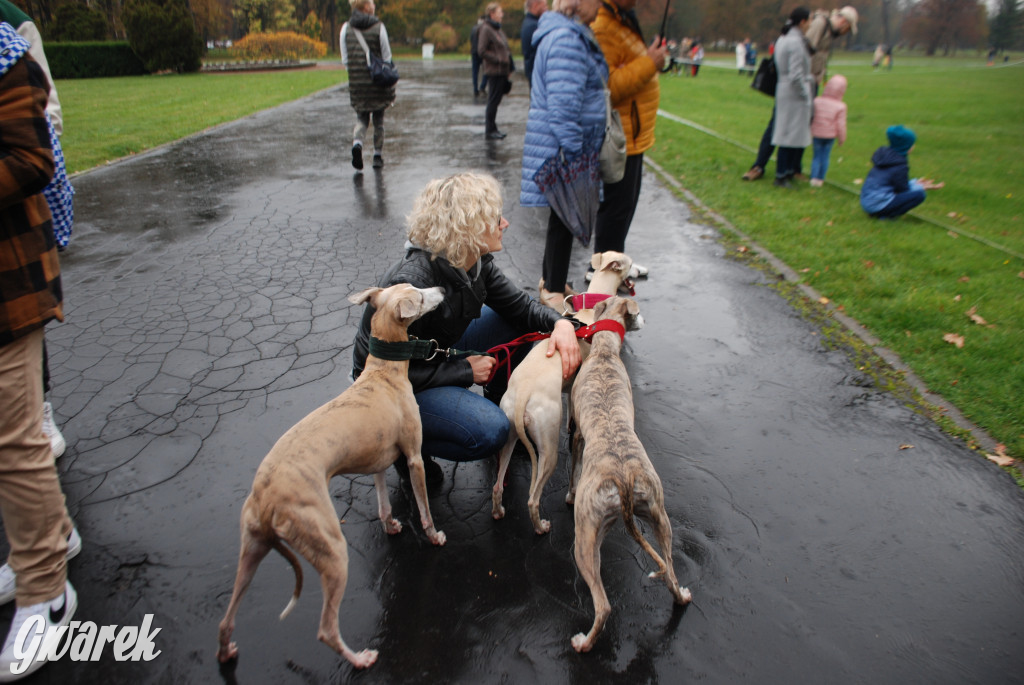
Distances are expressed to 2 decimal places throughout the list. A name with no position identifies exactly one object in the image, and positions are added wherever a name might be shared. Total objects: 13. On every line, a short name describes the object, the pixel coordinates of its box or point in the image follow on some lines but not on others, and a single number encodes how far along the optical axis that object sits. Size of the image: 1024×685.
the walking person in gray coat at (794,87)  8.27
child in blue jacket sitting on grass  7.29
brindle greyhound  2.33
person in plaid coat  1.98
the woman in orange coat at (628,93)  4.40
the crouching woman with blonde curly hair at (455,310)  2.93
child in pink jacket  8.49
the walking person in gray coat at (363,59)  8.68
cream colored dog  2.85
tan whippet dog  2.06
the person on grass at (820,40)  8.34
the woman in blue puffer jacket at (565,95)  4.08
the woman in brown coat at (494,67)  12.65
